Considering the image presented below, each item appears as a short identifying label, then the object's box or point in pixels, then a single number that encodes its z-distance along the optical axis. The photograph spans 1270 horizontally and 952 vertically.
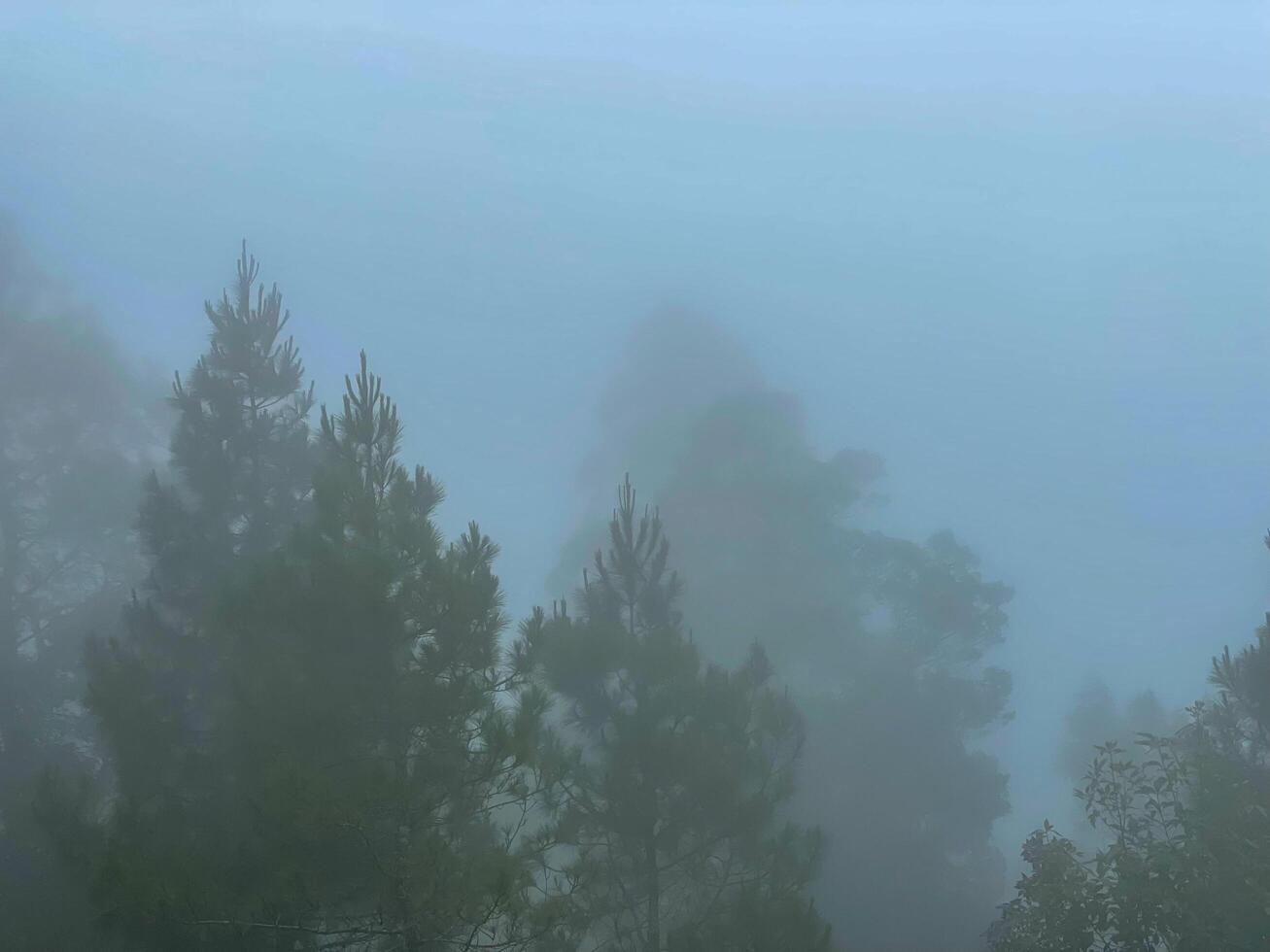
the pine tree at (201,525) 12.27
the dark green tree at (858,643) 28.92
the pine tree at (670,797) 12.69
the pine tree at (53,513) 19.91
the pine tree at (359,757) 8.82
